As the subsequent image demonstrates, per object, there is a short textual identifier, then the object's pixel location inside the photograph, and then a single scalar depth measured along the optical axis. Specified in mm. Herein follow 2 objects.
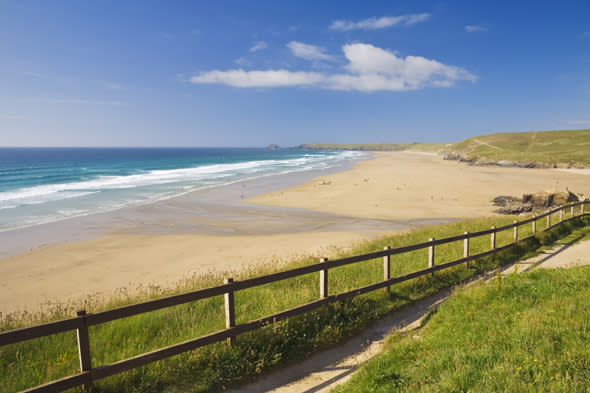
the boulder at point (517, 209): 26234
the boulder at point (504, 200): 29195
